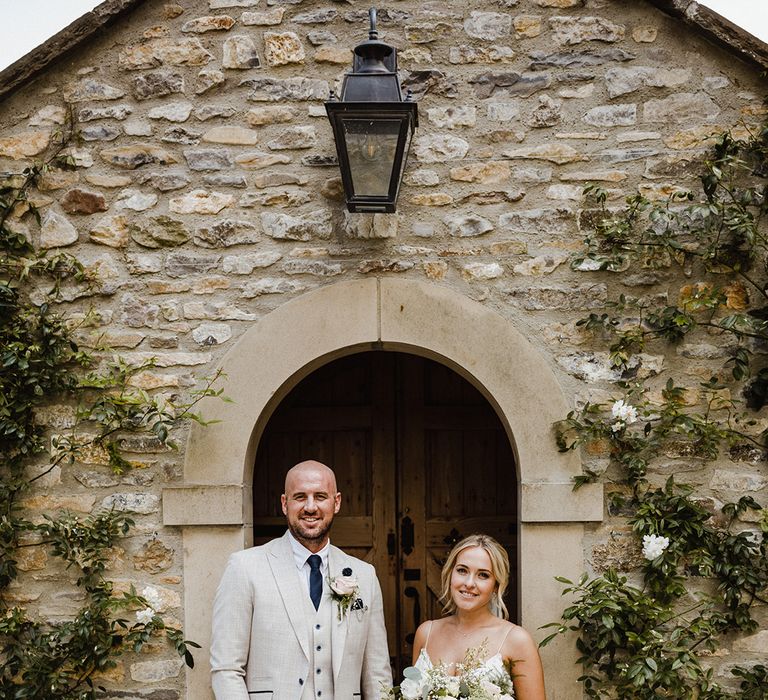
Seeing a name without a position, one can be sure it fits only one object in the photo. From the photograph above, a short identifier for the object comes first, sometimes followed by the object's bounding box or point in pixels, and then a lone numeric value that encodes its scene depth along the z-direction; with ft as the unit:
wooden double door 15.47
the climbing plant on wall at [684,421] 11.09
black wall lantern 10.12
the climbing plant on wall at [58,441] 11.47
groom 10.36
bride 10.20
